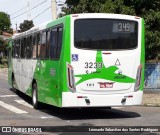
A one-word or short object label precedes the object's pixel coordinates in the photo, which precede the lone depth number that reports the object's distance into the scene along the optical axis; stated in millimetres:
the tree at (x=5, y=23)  103188
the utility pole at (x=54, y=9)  28172
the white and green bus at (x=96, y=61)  13188
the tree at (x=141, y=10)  22016
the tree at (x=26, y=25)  98375
